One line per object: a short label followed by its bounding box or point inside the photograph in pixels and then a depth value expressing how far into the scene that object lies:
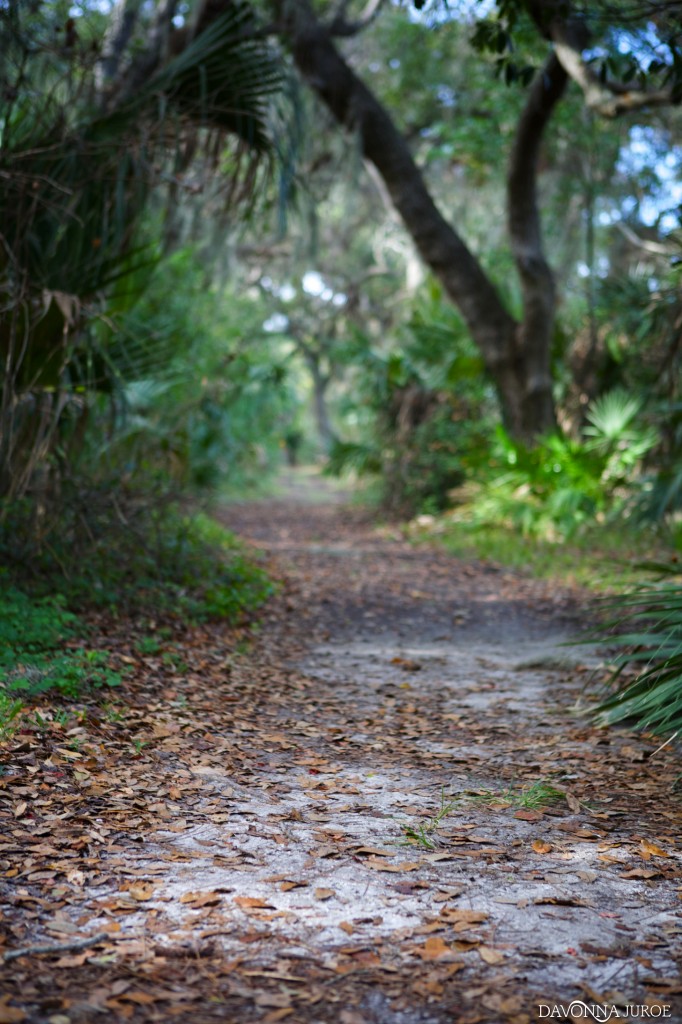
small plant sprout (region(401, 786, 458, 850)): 3.18
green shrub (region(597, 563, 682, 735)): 3.93
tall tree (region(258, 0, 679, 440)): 10.62
